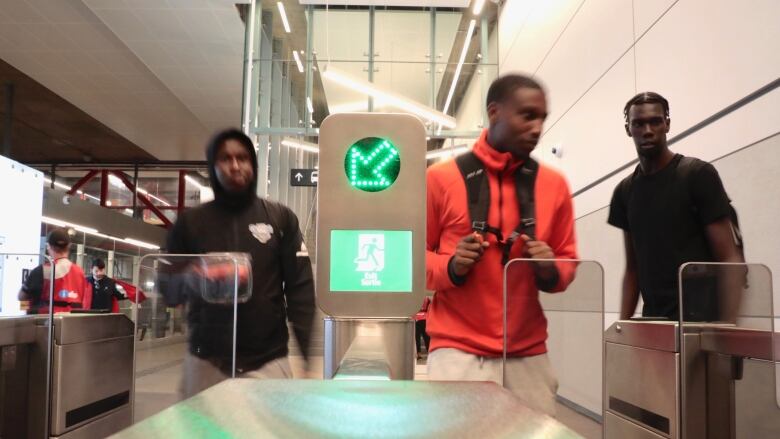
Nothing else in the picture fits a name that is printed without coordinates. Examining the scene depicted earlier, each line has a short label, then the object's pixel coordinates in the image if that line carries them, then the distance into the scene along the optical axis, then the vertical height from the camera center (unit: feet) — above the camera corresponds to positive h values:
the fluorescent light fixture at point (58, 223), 35.07 +1.58
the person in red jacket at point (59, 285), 13.07 -0.81
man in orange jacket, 5.40 -0.06
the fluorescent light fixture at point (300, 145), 31.55 +5.35
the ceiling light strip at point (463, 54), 33.47 +10.74
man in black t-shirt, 7.02 +0.46
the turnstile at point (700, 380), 7.00 -1.29
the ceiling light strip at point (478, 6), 31.20 +12.13
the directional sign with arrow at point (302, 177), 27.27 +3.28
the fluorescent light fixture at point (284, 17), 32.40 +11.85
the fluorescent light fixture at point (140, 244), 51.88 +0.77
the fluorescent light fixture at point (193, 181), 72.43 +8.13
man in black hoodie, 6.89 -0.16
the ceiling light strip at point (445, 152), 32.60 +5.40
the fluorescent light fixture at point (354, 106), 33.45 +8.52
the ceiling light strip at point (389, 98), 25.95 +6.61
